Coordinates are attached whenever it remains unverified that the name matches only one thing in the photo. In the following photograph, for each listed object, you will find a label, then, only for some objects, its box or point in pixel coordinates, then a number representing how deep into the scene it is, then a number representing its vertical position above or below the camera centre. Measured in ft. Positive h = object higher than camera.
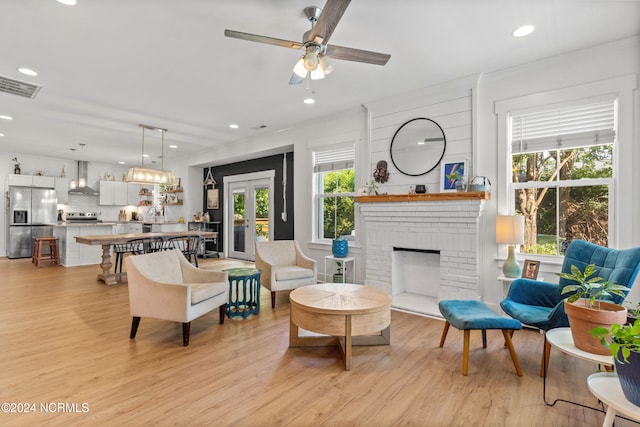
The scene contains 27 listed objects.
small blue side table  11.76 -2.99
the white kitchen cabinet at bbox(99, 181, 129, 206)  30.73 +1.85
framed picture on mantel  12.53 +1.71
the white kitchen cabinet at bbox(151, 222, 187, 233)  26.76 -1.22
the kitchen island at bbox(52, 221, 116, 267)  21.94 -2.22
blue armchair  7.29 -1.99
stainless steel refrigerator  25.59 -0.44
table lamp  10.63 -0.70
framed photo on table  10.48 -1.81
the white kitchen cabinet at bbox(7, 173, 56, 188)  26.05 +2.60
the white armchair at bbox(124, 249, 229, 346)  9.28 -2.49
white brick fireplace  12.17 -1.18
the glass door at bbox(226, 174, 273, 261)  23.47 -0.16
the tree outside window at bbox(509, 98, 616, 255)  10.26 +1.47
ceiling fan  6.54 +4.06
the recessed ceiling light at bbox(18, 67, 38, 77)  11.60 +5.18
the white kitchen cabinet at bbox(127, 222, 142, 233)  29.96 -1.44
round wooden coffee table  8.04 -2.65
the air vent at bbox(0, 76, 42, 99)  12.59 +5.12
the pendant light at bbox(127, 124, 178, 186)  18.38 +2.18
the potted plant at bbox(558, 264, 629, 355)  5.29 -1.70
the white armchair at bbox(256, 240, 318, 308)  13.17 -2.39
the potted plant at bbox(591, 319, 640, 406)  3.85 -1.75
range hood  29.03 +2.79
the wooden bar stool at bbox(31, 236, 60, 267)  22.48 -2.76
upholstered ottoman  7.64 -2.62
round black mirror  13.21 +2.91
